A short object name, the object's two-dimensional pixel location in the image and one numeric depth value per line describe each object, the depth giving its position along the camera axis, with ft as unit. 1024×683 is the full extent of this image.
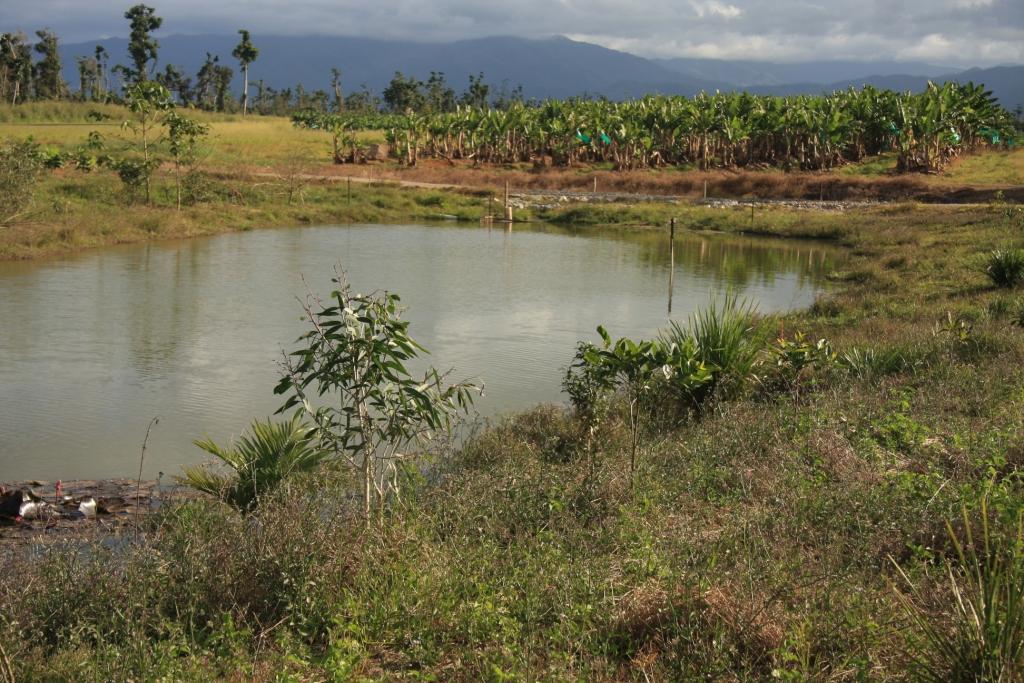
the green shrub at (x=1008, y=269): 58.03
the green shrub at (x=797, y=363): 32.04
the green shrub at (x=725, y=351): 32.78
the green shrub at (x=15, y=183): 84.74
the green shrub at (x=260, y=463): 24.94
